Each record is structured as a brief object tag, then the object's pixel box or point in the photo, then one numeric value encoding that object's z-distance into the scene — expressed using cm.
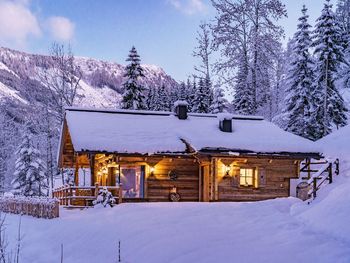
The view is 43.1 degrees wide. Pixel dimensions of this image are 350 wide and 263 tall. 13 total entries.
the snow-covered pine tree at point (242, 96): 3630
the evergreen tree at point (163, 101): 5470
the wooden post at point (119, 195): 1878
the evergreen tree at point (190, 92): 5250
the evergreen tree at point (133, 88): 3809
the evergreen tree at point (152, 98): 5675
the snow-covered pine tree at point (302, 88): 3438
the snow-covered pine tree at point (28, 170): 3578
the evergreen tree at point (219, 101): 3978
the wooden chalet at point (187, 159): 2066
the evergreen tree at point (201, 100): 4294
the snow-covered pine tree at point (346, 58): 5008
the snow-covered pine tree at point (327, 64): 3369
